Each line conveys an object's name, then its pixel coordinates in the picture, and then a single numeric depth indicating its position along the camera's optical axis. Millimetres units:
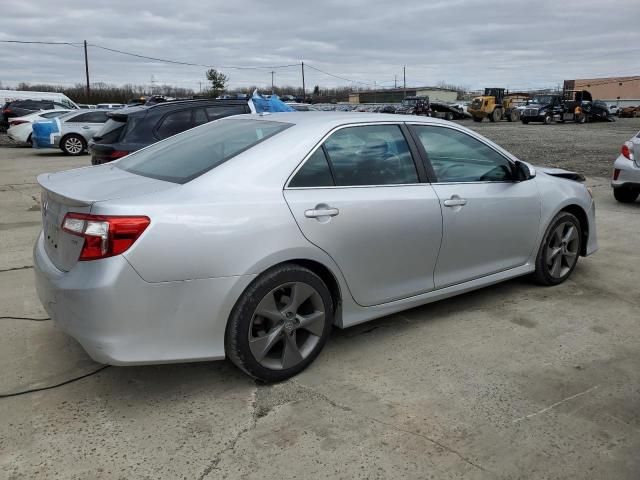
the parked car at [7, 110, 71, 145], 19500
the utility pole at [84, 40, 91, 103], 52897
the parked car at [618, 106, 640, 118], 58219
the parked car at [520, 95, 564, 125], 39156
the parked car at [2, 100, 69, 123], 22156
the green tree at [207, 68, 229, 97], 68812
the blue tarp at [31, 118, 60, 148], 17453
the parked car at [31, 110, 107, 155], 17481
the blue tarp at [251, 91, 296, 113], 7996
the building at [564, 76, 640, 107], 91375
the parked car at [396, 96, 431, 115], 41188
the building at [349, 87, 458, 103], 99688
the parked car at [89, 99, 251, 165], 7692
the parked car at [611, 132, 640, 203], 8289
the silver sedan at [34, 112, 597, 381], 2760
